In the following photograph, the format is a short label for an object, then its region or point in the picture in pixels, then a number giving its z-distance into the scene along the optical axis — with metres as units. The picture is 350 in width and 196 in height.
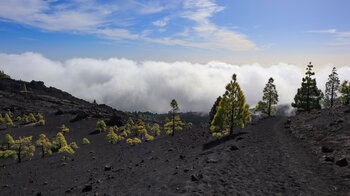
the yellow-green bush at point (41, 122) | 73.45
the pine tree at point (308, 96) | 49.75
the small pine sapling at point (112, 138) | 55.29
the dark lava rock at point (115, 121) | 82.57
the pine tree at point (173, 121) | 53.08
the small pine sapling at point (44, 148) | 40.51
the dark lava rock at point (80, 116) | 84.75
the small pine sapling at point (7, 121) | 67.19
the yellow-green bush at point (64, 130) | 66.21
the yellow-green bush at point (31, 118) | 74.90
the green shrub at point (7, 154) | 35.97
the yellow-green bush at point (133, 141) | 52.00
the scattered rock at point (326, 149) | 18.16
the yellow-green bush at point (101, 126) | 70.64
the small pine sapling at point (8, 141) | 39.75
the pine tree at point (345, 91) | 51.08
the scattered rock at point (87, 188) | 18.14
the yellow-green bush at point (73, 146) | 47.33
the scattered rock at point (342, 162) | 14.54
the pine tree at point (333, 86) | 49.36
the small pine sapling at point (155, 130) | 66.31
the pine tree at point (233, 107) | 33.84
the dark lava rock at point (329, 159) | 16.12
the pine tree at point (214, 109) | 64.61
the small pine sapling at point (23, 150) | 36.96
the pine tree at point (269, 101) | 57.53
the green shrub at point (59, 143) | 44.95
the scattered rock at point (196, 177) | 13.40
